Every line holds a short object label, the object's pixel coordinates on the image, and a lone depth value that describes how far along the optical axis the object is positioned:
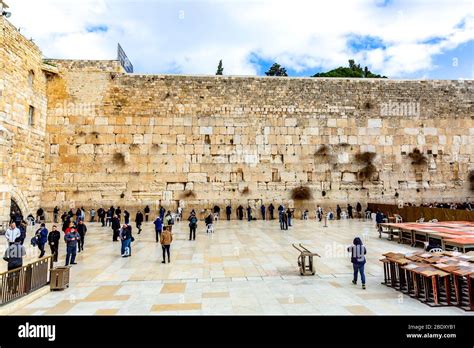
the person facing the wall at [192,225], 11.43
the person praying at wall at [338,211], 18.78
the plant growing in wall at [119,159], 18.16
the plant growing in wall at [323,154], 19.33
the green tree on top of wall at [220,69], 35.28
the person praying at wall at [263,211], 18.28
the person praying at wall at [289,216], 15.26
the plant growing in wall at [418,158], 19.78
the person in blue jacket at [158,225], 11.20
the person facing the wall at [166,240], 7.95
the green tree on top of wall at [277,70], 39.88
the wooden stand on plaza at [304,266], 6.69
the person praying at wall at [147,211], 17.75
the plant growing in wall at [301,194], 18.91
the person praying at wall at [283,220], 13.97
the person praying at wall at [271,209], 18.43
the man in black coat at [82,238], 9.64
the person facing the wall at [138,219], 13.45
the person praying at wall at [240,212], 18.22
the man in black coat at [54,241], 8.04
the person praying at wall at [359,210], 18.97
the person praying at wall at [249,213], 17.83
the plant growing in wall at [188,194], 18.25
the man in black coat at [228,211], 17.89
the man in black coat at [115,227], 11.24
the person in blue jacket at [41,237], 8.31
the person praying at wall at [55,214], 16.94
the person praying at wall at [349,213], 18.77
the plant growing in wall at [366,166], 19.47
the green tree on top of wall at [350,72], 34.41
